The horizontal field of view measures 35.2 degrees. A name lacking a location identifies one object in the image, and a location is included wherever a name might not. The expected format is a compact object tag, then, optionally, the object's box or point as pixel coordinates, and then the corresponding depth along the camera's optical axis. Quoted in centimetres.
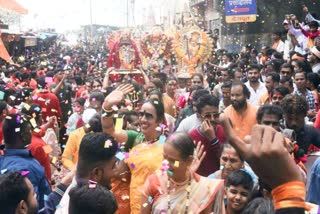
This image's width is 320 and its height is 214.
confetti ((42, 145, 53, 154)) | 480
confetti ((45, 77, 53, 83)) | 1070
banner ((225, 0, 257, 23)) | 1541
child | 346
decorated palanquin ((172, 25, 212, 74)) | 1324
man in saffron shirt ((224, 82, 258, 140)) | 564
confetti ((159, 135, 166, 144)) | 423
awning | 1542
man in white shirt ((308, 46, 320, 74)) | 896
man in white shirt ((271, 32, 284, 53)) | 1356
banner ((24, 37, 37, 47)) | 2689
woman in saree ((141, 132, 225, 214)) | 318
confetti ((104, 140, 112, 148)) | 330
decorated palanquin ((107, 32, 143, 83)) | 1239
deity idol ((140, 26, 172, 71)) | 1641
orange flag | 1123
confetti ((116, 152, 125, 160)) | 390
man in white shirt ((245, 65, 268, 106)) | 775
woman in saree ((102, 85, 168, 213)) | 399
